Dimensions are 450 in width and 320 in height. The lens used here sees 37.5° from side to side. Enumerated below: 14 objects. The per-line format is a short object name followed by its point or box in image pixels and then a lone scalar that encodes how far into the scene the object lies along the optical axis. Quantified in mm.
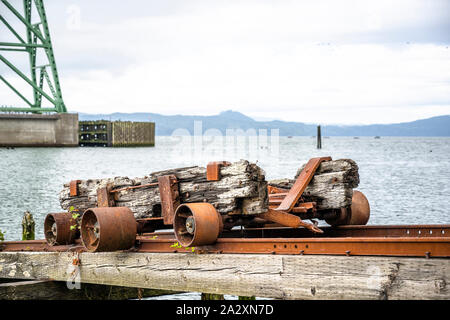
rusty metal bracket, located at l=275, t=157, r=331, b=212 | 7388
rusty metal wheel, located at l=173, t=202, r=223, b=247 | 6406
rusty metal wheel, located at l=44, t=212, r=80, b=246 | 8234
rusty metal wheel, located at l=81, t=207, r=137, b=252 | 7047
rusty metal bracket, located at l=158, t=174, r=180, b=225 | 7215
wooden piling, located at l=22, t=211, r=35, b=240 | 12592
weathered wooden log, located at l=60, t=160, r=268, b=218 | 6715
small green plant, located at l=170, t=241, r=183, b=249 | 6786
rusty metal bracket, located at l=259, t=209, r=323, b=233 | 7049
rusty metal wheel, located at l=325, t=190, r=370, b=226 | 8094
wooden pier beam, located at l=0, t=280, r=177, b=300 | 8148
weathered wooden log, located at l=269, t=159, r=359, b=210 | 7484
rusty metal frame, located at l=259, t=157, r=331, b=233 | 7094
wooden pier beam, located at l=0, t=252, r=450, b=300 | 5262
